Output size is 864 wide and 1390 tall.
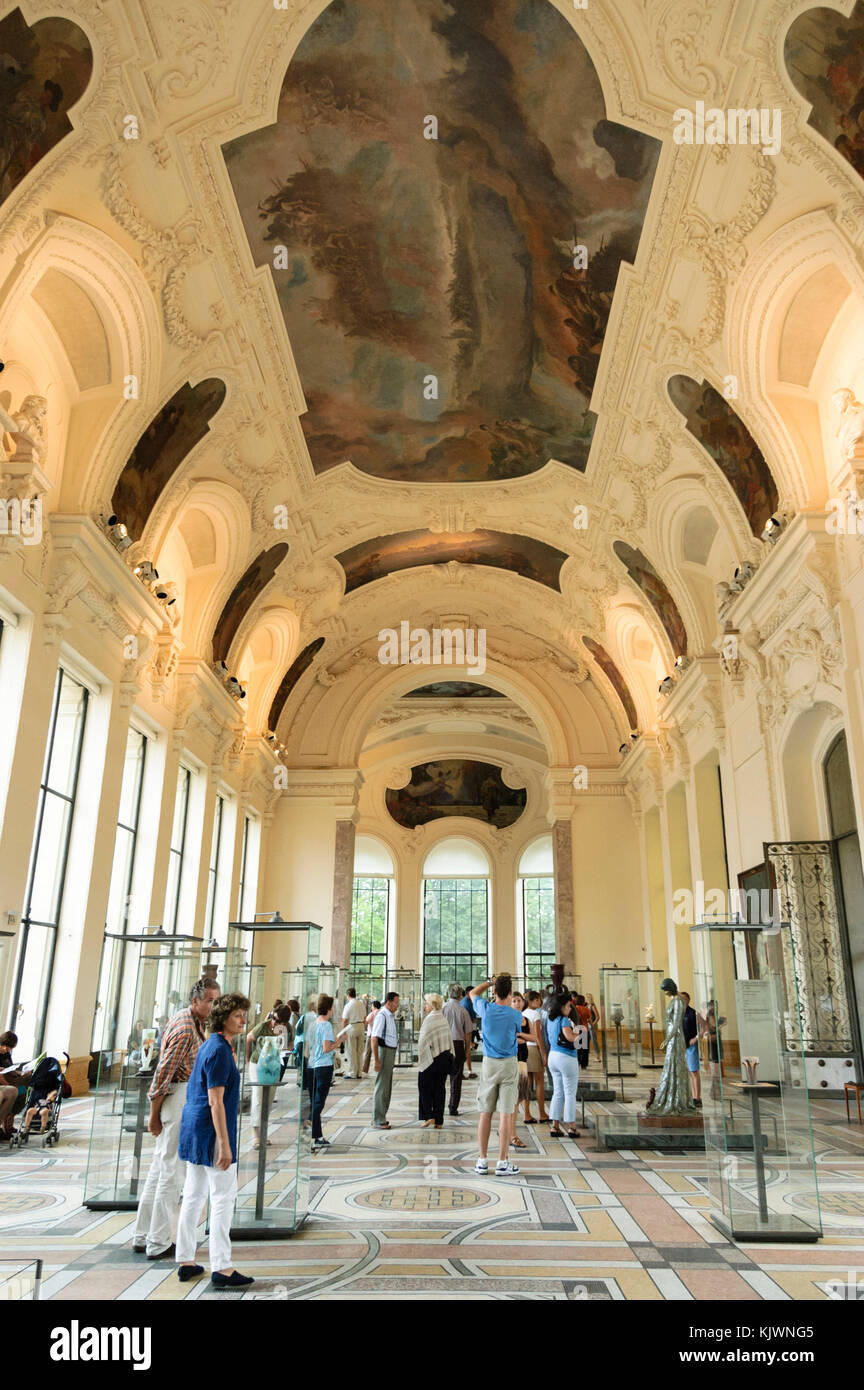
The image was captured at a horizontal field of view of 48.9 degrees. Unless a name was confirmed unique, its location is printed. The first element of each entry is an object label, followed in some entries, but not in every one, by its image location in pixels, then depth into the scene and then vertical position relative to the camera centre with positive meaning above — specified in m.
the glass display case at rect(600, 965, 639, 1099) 14.30 -0.14
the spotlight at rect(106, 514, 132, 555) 13.03 +6.13
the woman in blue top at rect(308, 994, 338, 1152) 9.23 -0.50
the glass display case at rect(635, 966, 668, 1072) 22.16 +0.07
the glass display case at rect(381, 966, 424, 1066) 21.03 -0.11
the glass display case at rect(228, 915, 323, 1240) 6.07 -0.94
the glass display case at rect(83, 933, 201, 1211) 6.89 -0.42
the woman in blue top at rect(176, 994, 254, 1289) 4.80 -0.68
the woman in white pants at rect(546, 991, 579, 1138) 9.84 -0.56
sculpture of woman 9.88 -0.70
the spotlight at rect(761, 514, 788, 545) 12.81 +6.22
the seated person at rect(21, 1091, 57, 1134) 9.66 -1.08
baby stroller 9.70 -0.92
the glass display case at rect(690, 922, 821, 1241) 6.00 -0.53
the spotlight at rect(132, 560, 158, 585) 14.39 +6.21
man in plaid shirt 5.46 -0.65
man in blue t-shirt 8.08 -0.49
